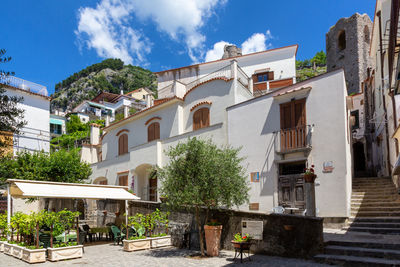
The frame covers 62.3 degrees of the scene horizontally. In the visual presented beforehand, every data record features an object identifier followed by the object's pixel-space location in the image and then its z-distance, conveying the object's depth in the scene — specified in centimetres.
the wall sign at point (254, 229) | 995
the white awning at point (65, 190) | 1191
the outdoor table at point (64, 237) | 1180
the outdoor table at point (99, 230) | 1502
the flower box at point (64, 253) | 1065
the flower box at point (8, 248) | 1182
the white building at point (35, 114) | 2825
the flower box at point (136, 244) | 1218
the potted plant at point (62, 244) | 1071
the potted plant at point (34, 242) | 1038
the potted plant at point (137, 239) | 1222
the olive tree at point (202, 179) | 1048
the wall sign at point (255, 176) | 1567
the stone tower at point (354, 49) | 3800
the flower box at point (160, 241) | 1289
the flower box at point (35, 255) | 1031
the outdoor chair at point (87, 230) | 1491
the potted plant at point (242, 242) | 956
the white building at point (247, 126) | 1391
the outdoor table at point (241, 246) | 955
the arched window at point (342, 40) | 4081
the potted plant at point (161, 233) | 1300
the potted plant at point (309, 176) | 1107
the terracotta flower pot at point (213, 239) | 1074
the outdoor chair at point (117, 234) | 1403
